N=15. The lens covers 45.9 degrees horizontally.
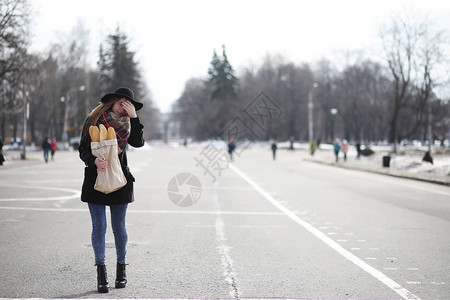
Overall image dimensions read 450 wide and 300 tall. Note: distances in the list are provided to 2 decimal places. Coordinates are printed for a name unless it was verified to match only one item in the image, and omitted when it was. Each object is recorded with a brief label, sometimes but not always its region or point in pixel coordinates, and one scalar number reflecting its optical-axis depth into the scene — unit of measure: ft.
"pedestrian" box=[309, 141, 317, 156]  148.25
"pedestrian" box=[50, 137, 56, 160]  116.16
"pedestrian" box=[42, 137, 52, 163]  105.56
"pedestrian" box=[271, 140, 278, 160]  127.43
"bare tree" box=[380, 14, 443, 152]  144.46
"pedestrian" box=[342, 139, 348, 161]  121.28
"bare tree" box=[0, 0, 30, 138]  98.12
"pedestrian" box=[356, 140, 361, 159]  132.15
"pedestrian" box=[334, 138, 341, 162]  116.67
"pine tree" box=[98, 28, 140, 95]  236.43
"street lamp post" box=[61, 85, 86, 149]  188.96
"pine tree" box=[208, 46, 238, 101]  318.04
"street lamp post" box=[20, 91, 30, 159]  117.29
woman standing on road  15.58
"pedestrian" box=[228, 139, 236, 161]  129.39
